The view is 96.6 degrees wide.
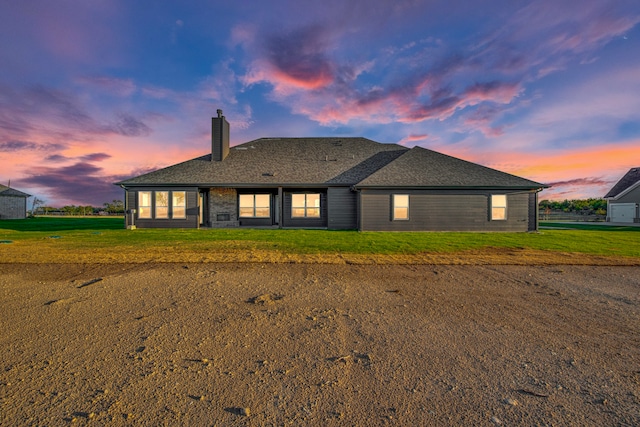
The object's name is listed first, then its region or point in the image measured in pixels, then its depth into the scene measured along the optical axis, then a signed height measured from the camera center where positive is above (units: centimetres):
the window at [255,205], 1883 +44
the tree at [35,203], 4763 +148
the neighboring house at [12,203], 2998 +92
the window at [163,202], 1750 +59
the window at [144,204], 1739 +47
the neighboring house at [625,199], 2819 +131
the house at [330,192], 1620 +117
